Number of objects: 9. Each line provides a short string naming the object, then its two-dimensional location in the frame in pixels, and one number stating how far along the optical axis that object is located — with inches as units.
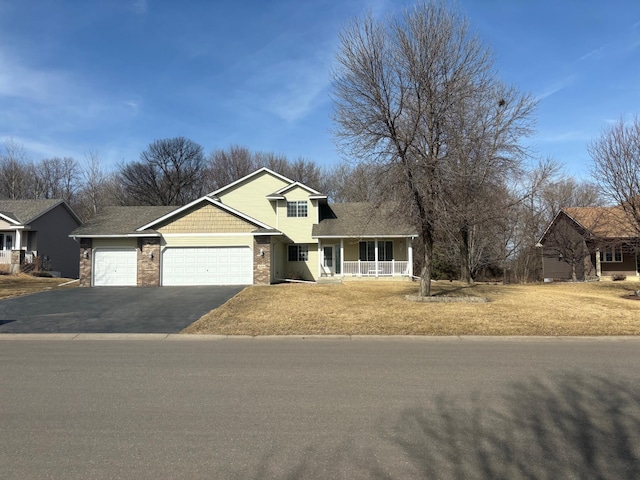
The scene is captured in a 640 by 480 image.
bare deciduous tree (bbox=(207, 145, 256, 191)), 2023.9
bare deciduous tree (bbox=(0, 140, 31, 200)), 1884.8
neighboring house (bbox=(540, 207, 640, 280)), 985.5
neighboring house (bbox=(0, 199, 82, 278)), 1165.1
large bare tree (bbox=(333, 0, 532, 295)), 587.8
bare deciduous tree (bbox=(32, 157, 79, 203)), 2016.5
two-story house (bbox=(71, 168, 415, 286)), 915.4
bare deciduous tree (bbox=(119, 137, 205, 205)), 2042.3
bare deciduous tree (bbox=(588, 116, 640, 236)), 735.7
